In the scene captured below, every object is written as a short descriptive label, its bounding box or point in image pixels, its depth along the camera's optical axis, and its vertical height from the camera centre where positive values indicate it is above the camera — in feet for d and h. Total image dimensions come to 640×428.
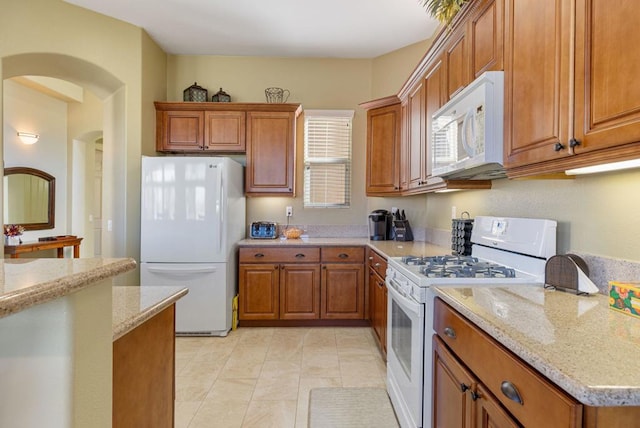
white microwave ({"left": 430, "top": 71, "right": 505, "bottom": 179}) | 5.36 +1.40
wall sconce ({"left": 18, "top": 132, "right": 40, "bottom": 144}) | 16.78 +3.49
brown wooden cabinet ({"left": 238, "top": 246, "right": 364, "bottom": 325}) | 11.93 -2.49
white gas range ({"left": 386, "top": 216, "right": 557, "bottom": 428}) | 5.45 -1.06
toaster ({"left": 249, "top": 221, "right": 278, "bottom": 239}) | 13.16 -0.75
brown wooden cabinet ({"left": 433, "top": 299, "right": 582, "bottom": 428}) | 2.61 -1.55
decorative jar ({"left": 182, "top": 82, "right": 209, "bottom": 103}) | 12.95 +4.33
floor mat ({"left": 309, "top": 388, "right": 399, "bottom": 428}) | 6.91 -4.18
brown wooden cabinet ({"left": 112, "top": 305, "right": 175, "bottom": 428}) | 3.62 -1.95
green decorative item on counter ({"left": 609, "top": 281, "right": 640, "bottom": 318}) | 3.70 -0.92
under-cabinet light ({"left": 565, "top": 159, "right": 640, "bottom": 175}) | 3.73 +0.55
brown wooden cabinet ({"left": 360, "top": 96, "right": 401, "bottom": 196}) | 11.54 +2.22
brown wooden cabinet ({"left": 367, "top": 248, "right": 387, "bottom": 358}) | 9.35 -2.50
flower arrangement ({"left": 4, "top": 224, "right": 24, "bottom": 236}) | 15.01 -0.95
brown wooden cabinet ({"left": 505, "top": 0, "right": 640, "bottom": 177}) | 3.19 +1.40
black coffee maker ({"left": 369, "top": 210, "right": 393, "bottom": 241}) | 12.67 -0.53
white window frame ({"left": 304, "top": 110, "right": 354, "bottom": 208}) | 13.85 +2.00
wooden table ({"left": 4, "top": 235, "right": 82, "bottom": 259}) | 14.55 -1.69
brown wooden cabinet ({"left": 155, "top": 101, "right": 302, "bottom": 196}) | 12.66 +2.74
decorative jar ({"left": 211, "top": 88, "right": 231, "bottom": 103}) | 13.17 +4.27
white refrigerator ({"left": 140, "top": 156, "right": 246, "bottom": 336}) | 11.12 -0.77
